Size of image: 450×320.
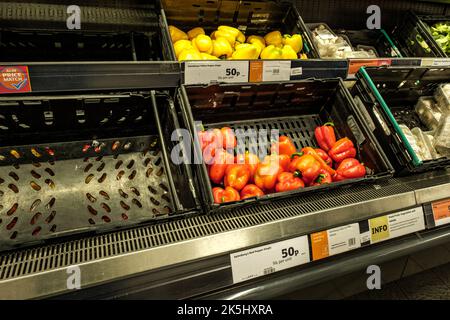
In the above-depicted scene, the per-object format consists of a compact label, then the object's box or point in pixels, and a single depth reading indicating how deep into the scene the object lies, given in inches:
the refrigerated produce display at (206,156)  43.5
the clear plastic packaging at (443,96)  83.0
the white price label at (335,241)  50.1
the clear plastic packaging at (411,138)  74.3
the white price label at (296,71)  66.0
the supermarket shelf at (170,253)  37.7
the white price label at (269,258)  45.4
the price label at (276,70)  63.8
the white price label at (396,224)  54.4
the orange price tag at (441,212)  59.2
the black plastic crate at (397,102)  61.8
